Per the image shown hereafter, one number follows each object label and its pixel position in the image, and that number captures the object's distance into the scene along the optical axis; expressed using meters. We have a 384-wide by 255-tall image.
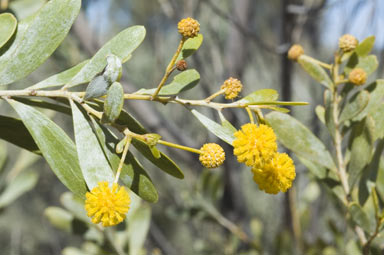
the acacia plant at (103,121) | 0.26
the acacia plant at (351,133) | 0.30
